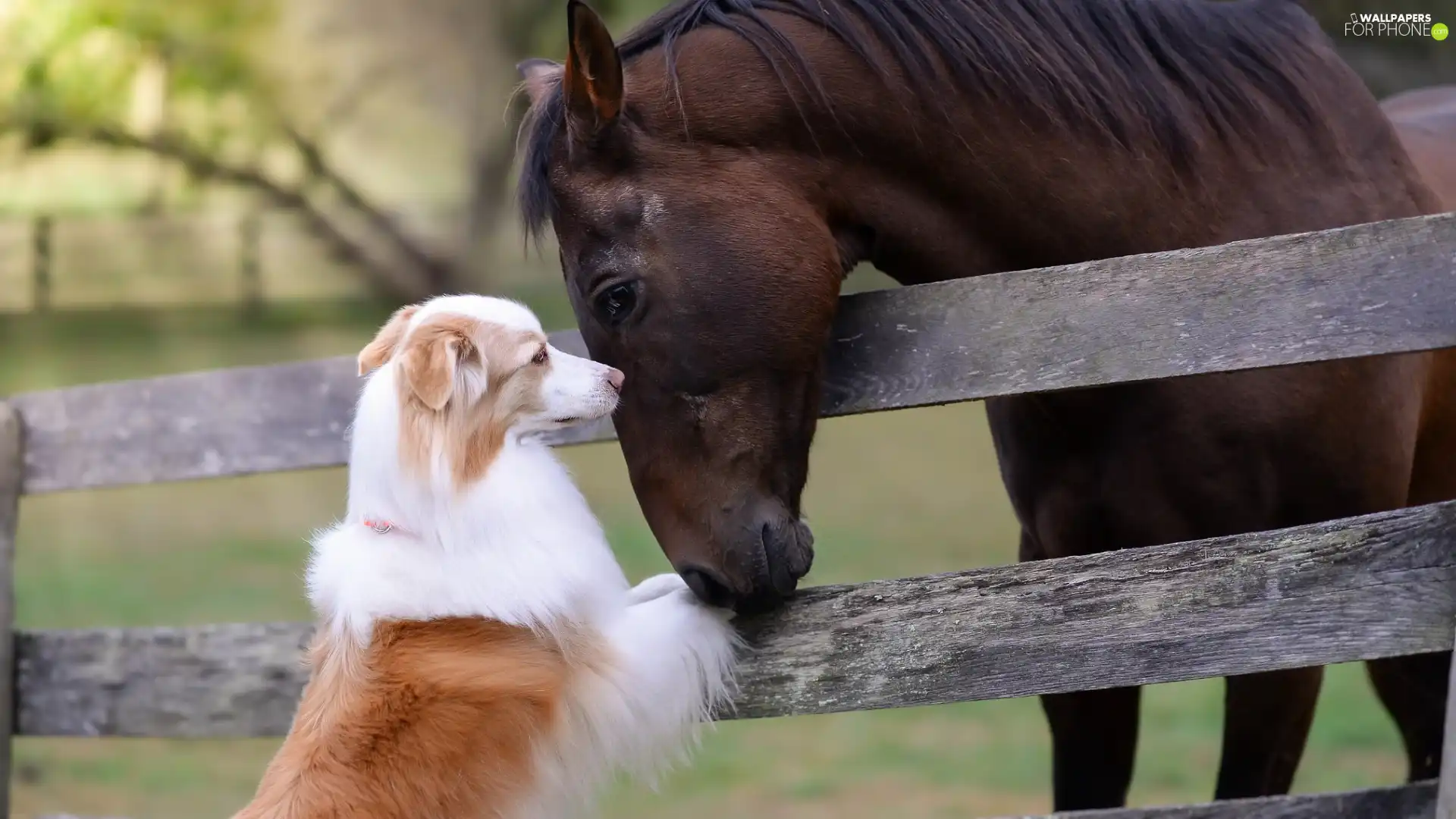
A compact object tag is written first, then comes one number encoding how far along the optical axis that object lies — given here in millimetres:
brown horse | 5059
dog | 5062
